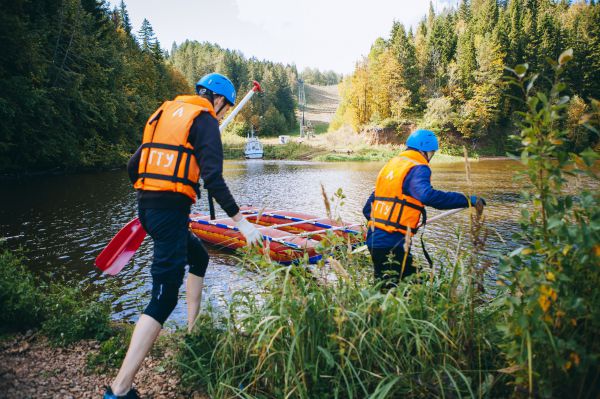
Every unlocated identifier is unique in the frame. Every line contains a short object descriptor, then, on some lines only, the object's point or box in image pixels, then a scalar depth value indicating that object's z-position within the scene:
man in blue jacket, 3.88
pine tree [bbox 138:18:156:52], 58.76
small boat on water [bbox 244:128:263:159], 58.22
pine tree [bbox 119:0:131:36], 60.31
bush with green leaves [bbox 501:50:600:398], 1.68
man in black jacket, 2.77
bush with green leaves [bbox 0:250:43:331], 3.65
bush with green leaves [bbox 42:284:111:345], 3.54
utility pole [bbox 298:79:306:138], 133.69
